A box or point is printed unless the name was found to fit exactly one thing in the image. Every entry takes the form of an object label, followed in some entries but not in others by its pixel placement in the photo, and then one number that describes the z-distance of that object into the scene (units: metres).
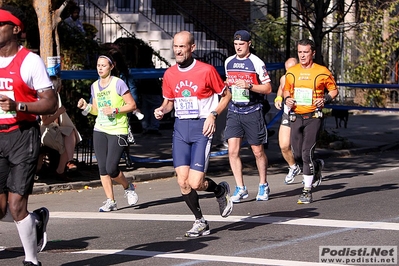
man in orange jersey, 10.69
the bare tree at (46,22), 13.48
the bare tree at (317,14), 17.97
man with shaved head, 8.45
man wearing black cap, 10.74
